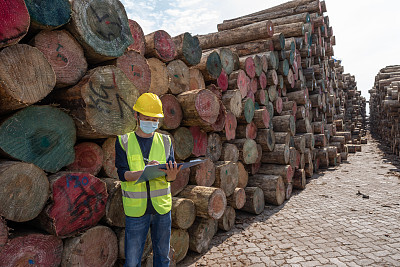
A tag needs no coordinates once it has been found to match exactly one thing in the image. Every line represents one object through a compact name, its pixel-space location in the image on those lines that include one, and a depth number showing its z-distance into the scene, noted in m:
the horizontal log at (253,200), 5.25
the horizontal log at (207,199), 3.66
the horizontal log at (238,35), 7.18
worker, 2.38
